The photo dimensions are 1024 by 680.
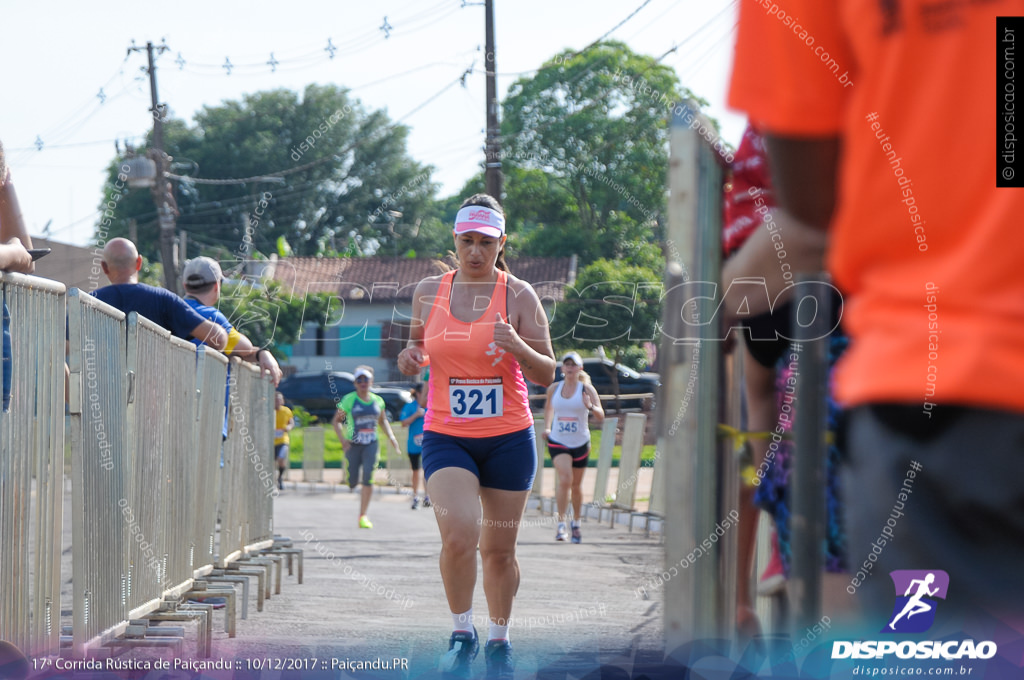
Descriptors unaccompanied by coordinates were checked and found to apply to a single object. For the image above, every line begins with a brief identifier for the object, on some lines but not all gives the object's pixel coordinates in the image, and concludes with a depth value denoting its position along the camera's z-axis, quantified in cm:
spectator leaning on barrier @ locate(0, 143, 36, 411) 858
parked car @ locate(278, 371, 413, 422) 7281
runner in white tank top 2414
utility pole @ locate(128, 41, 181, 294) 5072
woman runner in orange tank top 974
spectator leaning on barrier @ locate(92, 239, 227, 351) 1227
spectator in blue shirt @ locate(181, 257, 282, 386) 1379
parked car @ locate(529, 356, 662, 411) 5987
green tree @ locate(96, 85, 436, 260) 5068
